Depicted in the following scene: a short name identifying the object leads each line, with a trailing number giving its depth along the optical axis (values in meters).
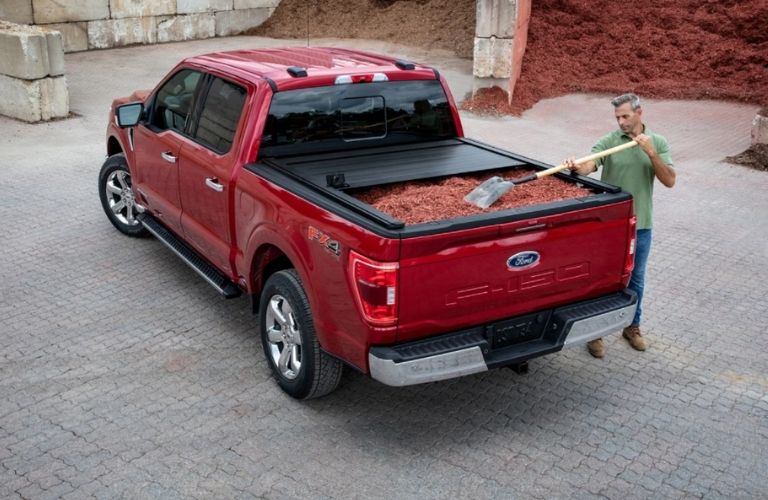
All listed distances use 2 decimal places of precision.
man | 5.94
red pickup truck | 4.70
